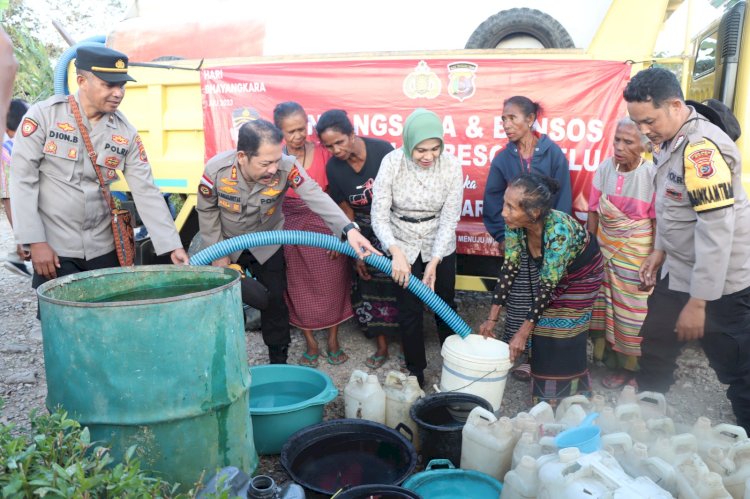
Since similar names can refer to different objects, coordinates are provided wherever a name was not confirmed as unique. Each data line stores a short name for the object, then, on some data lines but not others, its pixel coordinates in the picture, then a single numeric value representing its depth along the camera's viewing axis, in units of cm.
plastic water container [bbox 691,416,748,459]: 227
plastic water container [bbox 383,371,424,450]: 282
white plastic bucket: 286
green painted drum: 179
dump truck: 364
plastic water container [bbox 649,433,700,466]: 216
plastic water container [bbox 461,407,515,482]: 234
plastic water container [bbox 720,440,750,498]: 209
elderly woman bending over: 279
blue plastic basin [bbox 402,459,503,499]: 221
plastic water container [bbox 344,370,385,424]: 279
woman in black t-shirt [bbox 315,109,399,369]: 344
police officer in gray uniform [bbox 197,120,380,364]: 288
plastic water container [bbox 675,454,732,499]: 187
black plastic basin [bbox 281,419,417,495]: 237
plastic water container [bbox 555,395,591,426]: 248
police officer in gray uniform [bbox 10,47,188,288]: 268
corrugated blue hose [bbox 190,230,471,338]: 280
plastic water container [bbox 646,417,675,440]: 237
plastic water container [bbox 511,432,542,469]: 221
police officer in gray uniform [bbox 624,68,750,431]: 230
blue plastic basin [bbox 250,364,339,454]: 264
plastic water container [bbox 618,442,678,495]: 196
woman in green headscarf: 326
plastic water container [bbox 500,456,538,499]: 204
